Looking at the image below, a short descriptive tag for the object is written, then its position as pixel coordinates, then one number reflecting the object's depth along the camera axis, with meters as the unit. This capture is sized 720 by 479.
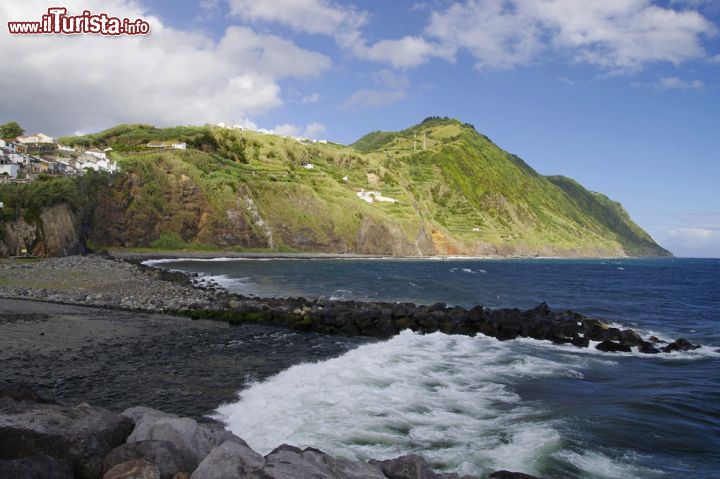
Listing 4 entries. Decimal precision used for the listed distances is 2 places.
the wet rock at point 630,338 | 21.55
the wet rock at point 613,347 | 20.56
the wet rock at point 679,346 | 20.98
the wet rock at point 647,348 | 20.52
